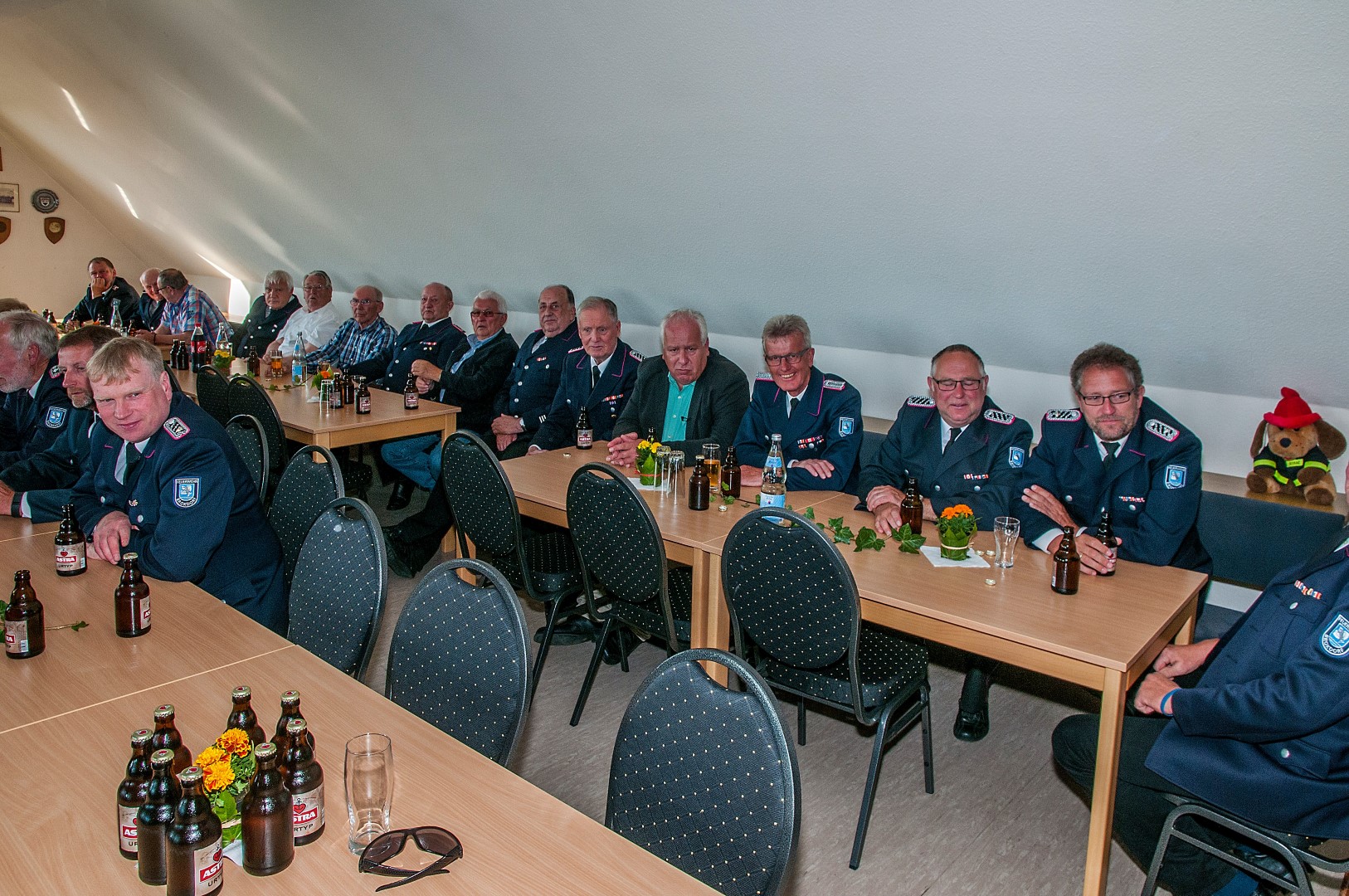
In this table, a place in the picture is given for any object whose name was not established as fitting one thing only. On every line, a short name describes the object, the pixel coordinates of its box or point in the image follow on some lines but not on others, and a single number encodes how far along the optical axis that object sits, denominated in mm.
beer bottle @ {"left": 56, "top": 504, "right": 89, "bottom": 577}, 2484
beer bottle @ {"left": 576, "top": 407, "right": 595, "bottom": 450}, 4234
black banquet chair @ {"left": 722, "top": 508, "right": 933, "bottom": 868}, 2451
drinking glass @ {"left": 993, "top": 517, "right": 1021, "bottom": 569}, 2703
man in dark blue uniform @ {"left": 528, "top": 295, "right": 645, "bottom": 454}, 5156
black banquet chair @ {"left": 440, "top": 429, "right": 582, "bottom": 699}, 3328
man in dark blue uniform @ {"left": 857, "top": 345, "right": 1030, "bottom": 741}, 3285
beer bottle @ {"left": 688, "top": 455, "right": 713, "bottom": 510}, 3287
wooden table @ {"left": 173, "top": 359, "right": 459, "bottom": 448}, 4590
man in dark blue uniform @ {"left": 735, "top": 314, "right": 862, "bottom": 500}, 3980
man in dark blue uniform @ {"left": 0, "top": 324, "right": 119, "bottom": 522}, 3494
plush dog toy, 3705
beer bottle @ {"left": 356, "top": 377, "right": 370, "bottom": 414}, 4875
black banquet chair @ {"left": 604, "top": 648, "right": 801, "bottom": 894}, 1470
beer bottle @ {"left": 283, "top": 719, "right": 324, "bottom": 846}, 1411
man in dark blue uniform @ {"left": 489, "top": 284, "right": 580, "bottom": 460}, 5488
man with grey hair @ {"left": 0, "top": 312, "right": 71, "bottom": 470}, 3785
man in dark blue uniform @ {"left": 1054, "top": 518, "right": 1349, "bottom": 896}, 1927
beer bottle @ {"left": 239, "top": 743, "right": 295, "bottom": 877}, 1336
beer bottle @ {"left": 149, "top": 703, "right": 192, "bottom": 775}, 1429
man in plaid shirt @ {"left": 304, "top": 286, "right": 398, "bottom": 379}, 6816
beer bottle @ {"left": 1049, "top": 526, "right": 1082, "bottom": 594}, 2516
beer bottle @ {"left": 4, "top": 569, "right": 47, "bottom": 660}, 1983
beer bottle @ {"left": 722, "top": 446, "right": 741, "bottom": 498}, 3436
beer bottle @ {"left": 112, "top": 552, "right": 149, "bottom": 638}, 2115
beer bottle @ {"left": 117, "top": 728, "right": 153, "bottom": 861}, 1353
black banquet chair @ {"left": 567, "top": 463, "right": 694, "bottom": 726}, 2881
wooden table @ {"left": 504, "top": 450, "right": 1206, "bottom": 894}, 2221
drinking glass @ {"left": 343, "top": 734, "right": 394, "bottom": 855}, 1380
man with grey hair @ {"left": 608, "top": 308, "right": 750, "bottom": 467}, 4441
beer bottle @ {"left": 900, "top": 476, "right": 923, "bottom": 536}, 3018
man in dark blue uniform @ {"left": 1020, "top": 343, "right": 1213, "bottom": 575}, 3010
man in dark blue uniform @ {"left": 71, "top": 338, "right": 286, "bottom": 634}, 2564
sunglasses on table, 1350
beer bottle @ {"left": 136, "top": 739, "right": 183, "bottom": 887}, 1294
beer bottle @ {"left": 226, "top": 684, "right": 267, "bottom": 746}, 1536
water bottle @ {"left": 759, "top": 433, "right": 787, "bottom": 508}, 3240
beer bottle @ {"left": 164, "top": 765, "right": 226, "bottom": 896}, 1256
